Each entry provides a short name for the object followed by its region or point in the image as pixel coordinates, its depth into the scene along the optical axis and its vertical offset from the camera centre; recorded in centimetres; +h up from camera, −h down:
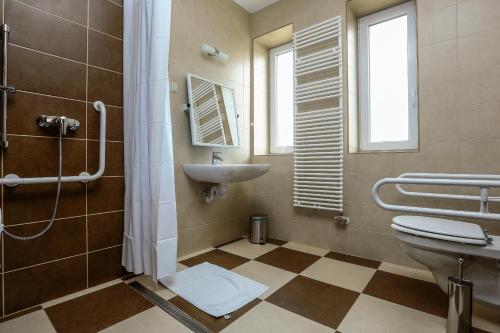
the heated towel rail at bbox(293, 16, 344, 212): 206 +45
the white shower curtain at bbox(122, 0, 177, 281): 143 +15
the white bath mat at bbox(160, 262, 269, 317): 132 -71
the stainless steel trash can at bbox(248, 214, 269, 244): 234 -57
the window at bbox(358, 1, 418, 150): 196 +73
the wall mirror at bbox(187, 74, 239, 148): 204 +49
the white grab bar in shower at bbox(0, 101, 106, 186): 129 +5
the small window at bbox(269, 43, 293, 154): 262 +76
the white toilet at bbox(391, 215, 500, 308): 109 -38
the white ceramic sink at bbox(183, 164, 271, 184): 179 -3
